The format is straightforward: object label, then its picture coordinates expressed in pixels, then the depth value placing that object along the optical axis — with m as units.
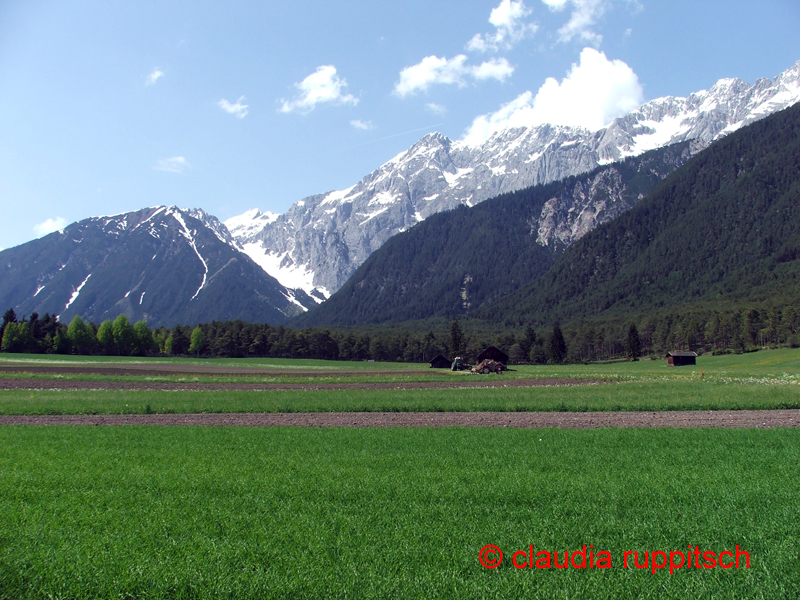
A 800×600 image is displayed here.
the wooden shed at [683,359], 113.25
